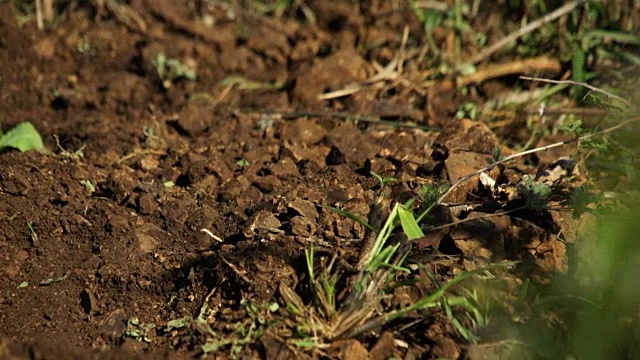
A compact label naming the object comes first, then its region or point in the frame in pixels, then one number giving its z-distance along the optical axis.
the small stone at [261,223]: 5.17
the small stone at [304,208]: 5.31
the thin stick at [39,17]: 8.67
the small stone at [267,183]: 5.93
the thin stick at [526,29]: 7.88
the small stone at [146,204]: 5.70
